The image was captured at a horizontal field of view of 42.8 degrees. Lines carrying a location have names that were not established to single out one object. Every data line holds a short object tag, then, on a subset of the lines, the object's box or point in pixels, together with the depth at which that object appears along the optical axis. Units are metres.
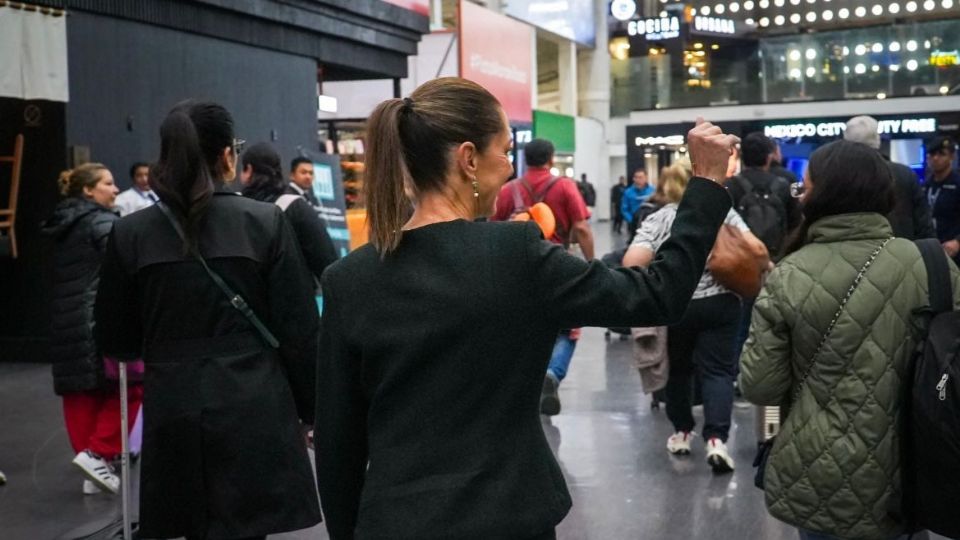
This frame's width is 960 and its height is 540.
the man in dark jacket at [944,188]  9.73
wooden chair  11.80
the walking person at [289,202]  6.22
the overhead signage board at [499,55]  21.86
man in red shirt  9.09
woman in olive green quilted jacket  3.50
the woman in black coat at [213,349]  3.68
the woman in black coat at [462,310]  2.25
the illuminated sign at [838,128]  26.02
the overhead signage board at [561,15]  31.94
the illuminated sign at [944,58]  30.55
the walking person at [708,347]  6.82
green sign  37.00
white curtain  10.70
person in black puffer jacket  7.16
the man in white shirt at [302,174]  9.59
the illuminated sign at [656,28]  35.31
